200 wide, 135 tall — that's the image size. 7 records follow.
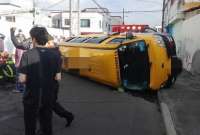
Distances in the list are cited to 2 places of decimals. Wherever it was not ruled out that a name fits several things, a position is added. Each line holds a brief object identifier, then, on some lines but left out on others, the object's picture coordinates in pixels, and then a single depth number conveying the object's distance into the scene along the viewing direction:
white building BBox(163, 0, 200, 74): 6.31
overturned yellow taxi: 4.30
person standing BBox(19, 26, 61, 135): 2.27
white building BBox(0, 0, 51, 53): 23.13
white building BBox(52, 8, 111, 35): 28.50
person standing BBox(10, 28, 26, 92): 4.27
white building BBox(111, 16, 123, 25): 37.30
